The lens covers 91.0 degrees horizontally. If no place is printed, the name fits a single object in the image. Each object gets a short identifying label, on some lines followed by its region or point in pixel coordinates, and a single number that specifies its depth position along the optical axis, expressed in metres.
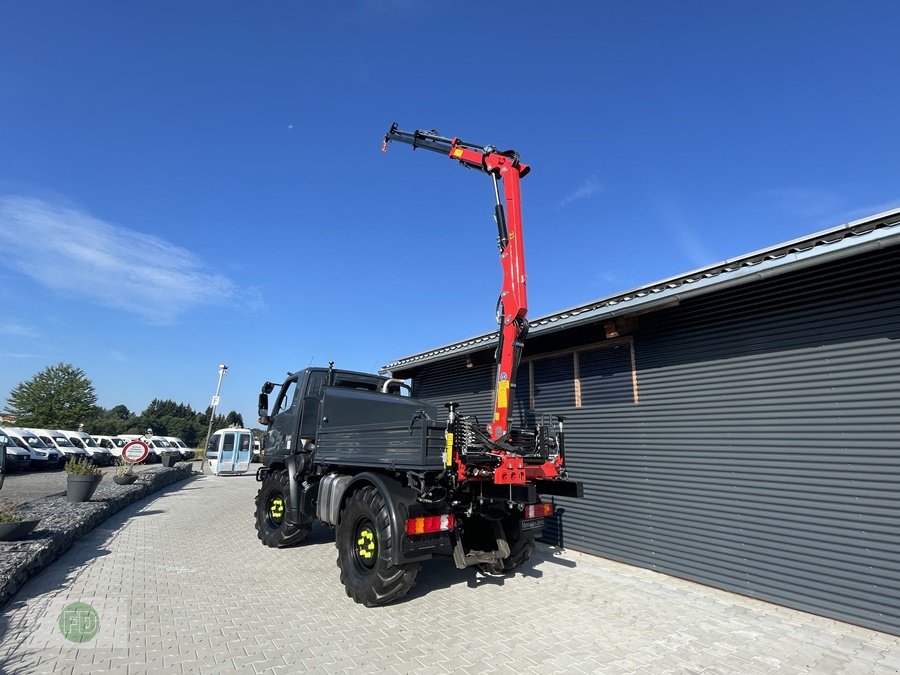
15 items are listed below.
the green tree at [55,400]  38.62
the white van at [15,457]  18.91
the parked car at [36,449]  20.45
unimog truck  4.81
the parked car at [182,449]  34.05
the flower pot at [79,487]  9.41
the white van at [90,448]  25.36
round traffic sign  13.88
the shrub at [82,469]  9.55
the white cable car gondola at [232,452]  22.84
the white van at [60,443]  22.98
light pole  26.09
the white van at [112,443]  29.80
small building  4.70
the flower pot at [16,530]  5.59
